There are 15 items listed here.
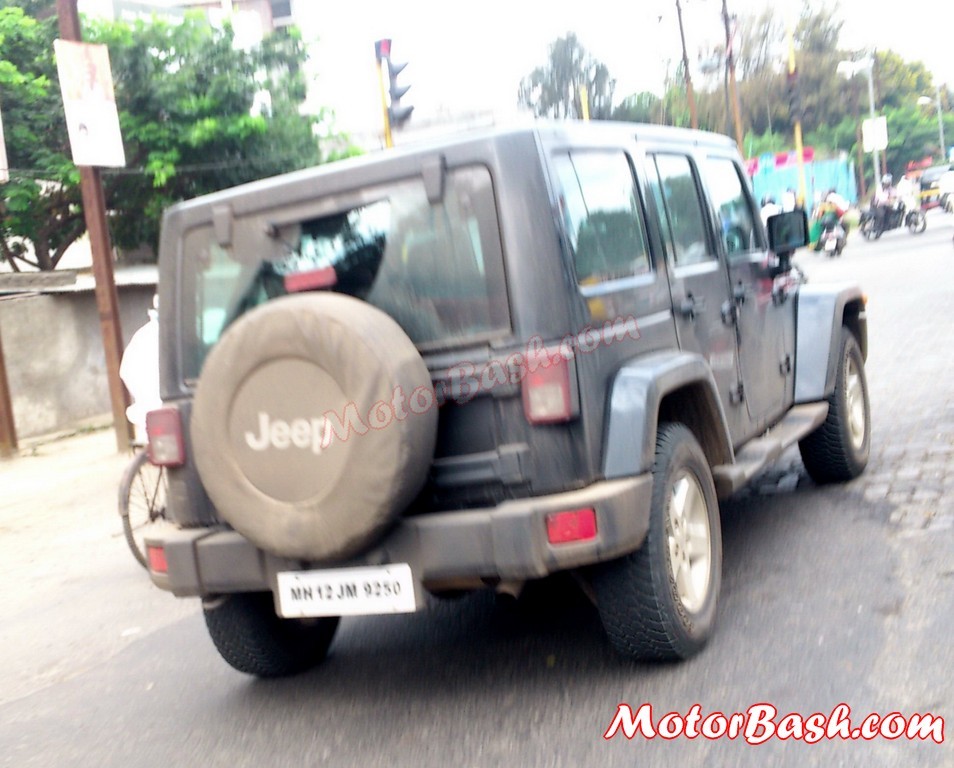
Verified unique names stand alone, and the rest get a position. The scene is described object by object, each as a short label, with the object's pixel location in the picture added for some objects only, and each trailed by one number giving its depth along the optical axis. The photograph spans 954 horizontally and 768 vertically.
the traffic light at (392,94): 12.74
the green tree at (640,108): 58.88
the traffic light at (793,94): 30.20
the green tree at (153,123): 18.56
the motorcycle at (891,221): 30.78
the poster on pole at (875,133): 47.91
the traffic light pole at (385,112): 12.78
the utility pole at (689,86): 37.22
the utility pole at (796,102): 30.31
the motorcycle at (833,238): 26.91
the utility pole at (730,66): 37.06
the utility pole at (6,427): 13.02
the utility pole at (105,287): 12.67
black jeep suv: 3.57
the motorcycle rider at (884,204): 30.80
